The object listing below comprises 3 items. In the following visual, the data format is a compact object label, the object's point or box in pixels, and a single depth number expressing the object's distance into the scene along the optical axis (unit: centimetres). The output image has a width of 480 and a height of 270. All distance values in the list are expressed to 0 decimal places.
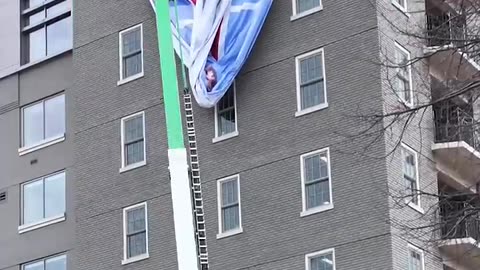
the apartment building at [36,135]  5175
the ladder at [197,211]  2876
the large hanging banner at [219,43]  4559
